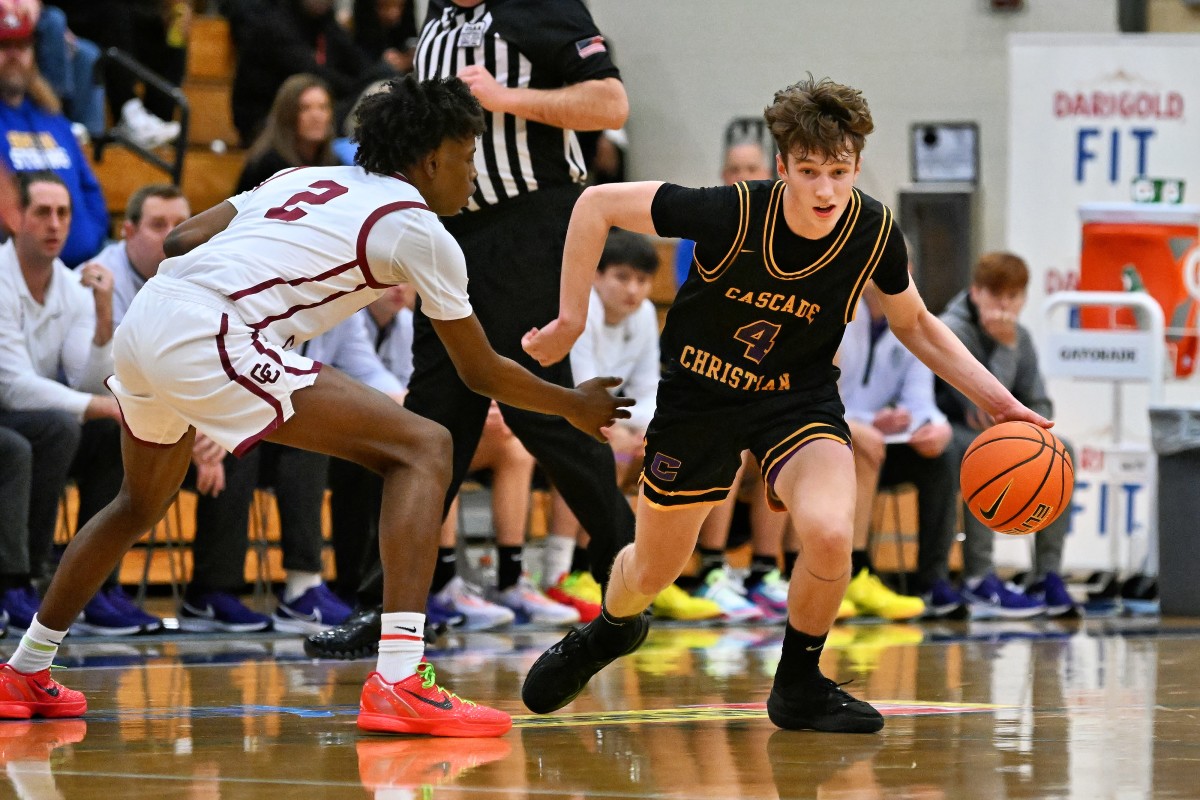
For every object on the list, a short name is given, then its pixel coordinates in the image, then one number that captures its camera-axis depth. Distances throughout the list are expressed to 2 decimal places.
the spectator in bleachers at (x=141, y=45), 20.22
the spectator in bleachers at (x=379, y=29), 22.05
